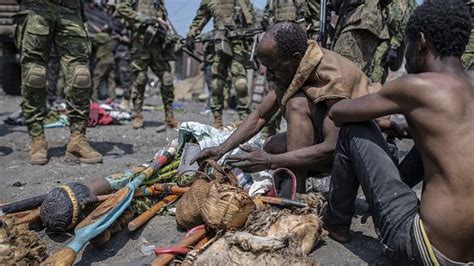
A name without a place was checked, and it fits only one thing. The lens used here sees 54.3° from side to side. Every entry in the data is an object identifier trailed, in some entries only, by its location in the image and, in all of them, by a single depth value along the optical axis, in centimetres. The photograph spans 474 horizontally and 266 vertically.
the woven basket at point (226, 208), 243
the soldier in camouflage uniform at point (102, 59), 1131
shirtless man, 187
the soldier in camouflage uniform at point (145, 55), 716
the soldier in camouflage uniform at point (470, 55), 429
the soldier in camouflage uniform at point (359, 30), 432
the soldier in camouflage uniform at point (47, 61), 430
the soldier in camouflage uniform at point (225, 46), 671
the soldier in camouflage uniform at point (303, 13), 569
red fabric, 745
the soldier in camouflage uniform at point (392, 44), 606
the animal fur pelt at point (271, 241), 217
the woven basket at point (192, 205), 267
